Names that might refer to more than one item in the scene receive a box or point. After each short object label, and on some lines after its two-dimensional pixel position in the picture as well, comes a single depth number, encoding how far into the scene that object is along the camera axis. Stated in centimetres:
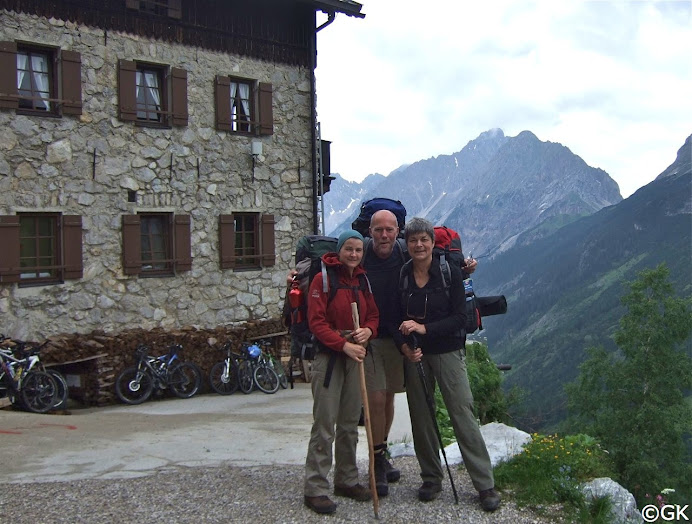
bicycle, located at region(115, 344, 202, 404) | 1212
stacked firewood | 1175
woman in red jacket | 470
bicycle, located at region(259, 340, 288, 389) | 1421
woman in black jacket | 472
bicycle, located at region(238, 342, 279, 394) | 1356
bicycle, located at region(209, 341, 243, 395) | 1334
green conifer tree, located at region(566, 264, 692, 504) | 3133
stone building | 1182
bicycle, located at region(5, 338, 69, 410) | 1077
